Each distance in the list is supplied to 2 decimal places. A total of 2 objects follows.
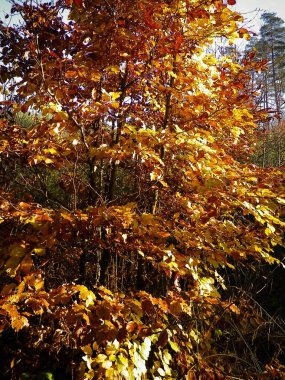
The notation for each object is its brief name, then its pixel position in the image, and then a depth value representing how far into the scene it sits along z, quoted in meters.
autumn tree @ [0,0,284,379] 2.53
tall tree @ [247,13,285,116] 29.78
